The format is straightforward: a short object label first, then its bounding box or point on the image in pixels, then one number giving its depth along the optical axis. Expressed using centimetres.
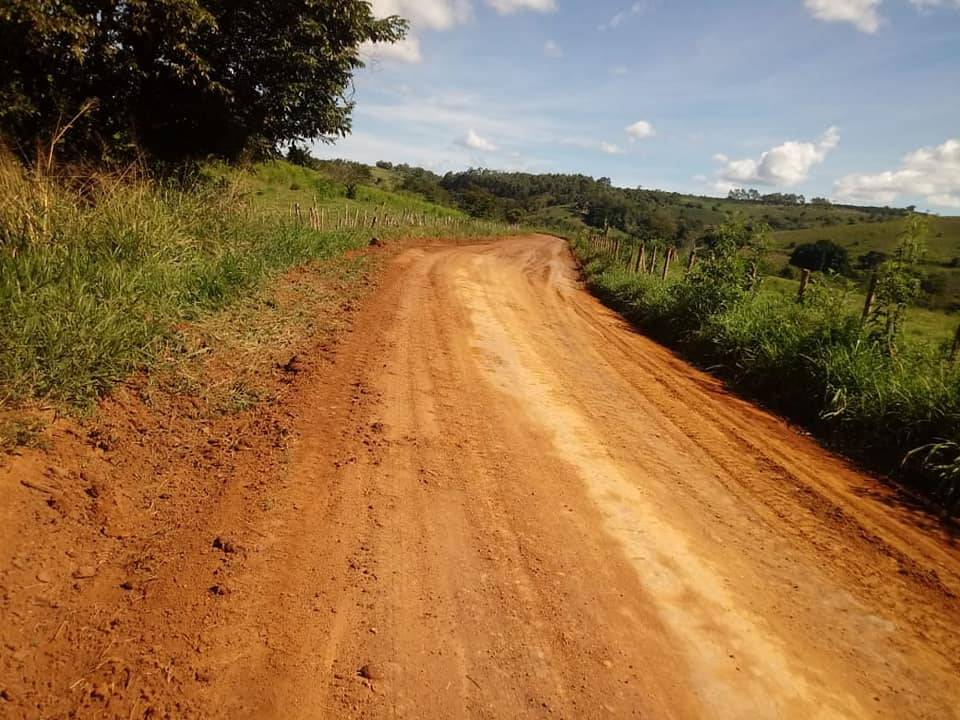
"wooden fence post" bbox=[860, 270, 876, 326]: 678
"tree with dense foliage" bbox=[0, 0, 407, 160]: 848
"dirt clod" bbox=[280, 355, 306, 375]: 536
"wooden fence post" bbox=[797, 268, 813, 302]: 876
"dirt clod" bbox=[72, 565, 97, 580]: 257
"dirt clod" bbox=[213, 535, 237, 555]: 284
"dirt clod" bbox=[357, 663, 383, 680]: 223
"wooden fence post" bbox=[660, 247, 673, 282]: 1421
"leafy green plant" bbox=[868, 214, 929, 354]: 633
